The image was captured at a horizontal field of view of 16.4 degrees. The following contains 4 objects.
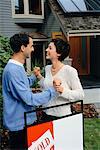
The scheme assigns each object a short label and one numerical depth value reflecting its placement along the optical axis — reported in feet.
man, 10.53
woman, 11.79
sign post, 9.79
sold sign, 9.88
